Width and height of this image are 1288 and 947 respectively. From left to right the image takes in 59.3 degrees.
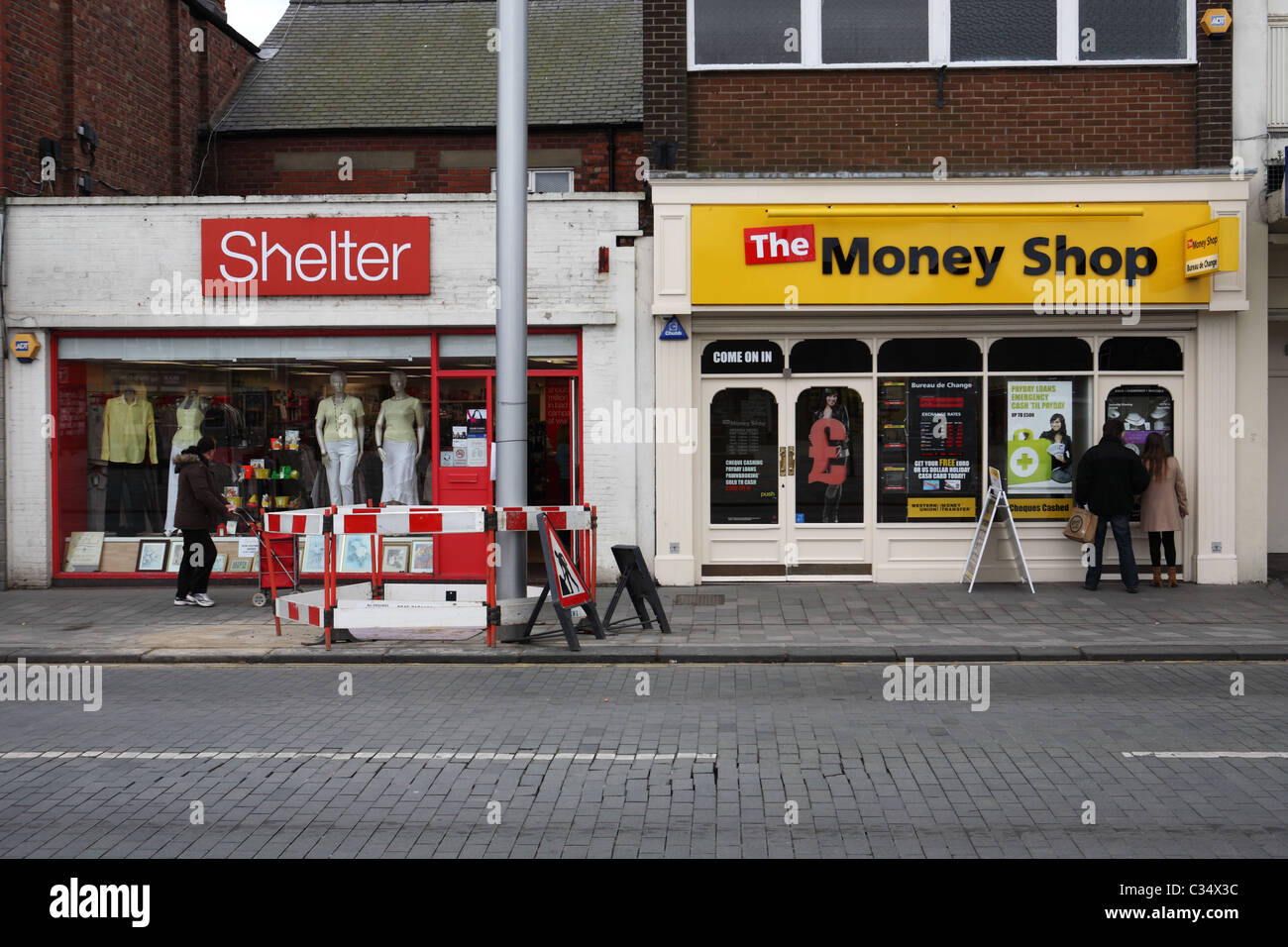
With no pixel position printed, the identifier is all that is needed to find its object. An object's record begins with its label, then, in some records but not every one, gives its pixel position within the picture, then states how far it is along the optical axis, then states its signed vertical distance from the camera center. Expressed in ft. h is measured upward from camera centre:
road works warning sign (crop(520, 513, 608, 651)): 31.65 -3.76
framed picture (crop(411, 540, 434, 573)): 45.96 -4.01
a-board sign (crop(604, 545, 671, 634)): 33.50 -3.68
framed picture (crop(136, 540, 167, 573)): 45.55 -3.87
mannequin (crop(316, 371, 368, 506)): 46.21 +0.90
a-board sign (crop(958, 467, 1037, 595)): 41.29 -2.52
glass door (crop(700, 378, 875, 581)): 44.24 -0.97
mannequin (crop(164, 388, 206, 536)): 46.24 +1.34
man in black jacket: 40.96 -1.16
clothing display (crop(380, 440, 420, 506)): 46.03 -0.62
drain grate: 40.06 -5.15
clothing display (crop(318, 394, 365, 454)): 46.21 +1.74
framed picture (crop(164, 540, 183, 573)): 45.60 -3.96
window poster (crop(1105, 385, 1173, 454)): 44.14 +1.74
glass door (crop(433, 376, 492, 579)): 45.47 -0.39
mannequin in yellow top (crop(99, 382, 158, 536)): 46.29 +0.27
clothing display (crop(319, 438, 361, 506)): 46.39 -0.44
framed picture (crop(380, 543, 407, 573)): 45.98 -4.08
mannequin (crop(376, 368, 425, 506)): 45.88 +0.72
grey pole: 33.40 +5.44
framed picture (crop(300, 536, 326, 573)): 41.78 -3.66
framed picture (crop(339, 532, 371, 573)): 45.75 -3.91
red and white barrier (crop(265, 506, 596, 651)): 31.81 -3.31
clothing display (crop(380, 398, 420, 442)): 45.88 +1.67
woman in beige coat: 41.73 -1.69
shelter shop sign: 44.09 +7.97
